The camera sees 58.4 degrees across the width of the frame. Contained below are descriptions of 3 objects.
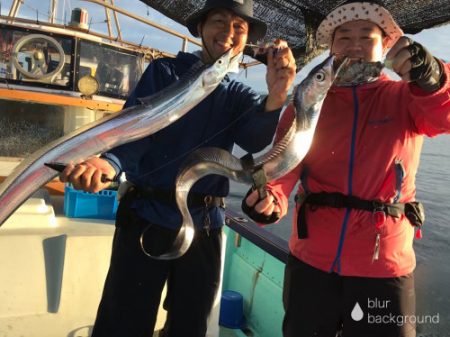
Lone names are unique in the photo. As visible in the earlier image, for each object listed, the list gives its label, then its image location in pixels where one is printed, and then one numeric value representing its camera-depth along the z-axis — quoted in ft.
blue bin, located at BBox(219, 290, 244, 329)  15.12
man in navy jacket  8.41
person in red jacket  7.46
